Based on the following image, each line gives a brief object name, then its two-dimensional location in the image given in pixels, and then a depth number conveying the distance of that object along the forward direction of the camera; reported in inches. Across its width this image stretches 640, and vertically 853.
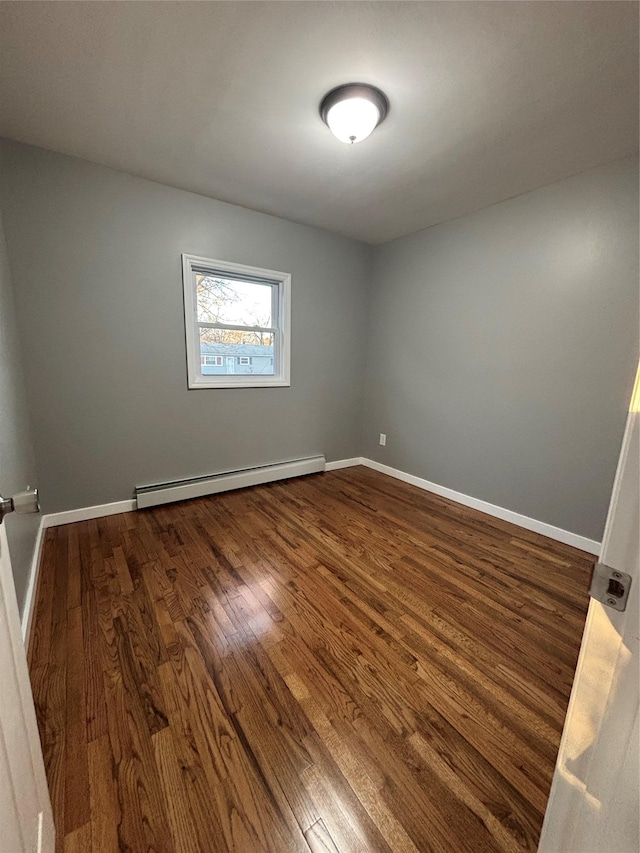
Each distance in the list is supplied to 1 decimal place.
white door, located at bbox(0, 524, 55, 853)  20.6
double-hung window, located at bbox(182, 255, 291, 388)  104.9
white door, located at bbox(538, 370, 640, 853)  17.3
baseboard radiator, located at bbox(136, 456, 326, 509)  102.7
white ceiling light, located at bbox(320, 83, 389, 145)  58.9
